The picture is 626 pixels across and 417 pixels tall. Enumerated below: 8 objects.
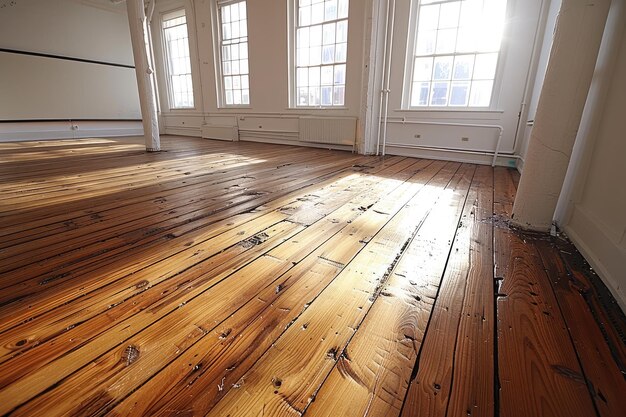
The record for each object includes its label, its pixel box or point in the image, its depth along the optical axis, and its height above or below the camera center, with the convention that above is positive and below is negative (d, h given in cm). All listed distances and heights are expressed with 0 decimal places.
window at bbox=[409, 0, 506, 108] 401 +98
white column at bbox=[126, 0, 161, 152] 436 +63
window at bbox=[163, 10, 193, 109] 758 +146
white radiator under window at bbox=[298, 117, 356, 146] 524 -21
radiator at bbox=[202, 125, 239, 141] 701 -37
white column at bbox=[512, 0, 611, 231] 148 +8
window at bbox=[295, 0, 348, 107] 521 +122
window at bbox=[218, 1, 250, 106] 643 +145
